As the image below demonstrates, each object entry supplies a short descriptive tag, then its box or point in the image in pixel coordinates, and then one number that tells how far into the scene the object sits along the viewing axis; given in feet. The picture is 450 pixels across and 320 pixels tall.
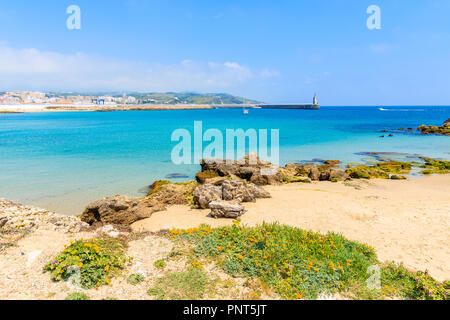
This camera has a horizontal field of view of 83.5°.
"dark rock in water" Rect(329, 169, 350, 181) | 75.10
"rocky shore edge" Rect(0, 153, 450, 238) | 37.29
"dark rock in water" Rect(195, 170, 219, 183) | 73.87
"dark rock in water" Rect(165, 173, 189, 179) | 80.43
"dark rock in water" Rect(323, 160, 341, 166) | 102.63
